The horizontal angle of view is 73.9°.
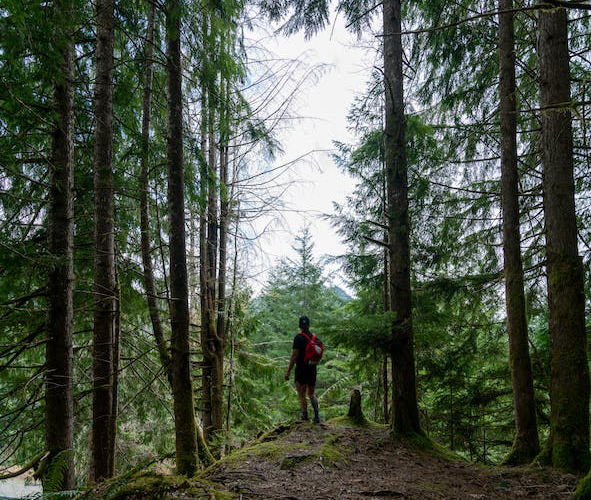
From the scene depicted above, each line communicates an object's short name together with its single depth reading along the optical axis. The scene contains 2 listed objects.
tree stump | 7.49
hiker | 7.13
